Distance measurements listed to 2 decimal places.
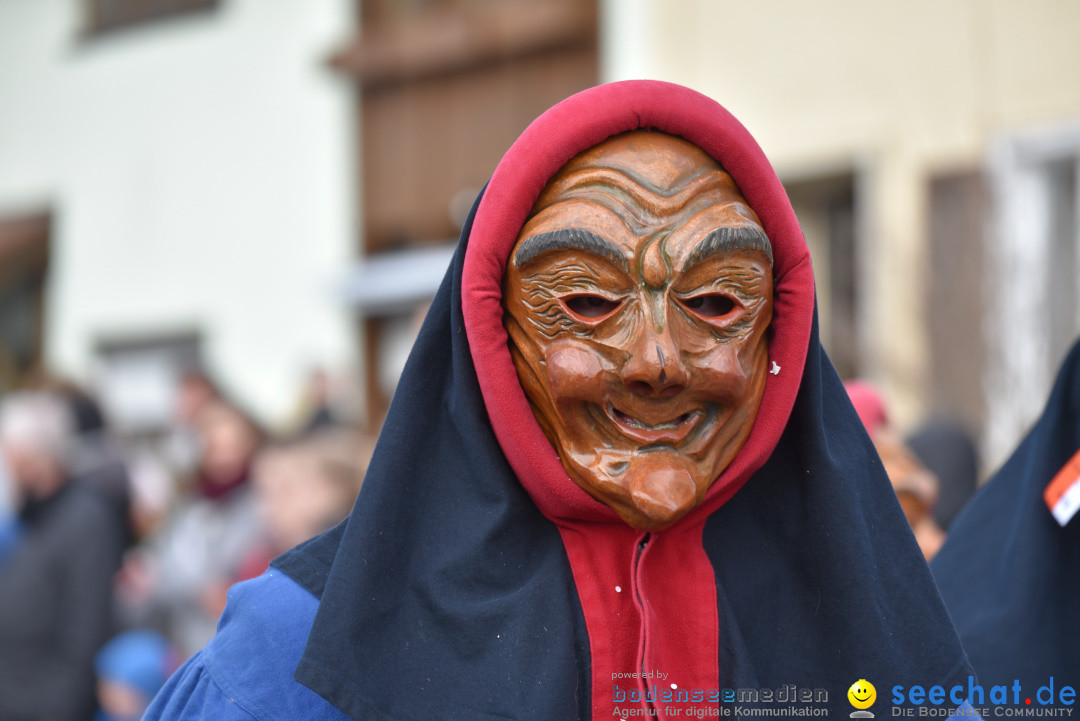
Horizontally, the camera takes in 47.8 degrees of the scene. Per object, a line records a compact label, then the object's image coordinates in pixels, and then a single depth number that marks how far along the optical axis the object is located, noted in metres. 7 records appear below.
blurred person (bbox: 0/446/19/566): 5.53
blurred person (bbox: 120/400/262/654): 5.52
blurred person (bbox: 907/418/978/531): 4.76
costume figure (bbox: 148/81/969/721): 1.90
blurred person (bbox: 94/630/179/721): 4.88
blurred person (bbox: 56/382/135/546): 5.50
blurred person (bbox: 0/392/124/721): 4.92
